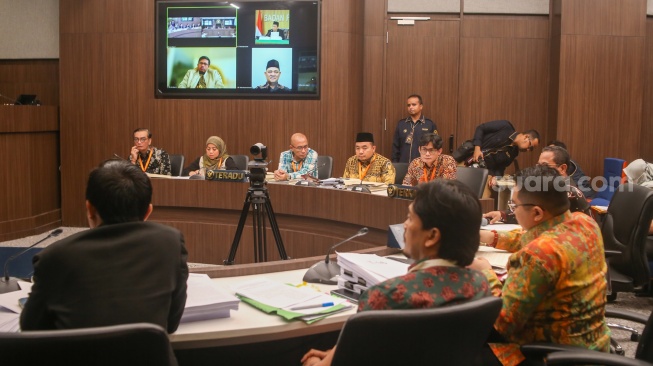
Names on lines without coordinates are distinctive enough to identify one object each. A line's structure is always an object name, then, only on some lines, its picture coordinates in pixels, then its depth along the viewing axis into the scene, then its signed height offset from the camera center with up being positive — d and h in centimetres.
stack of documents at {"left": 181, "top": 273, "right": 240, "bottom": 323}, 208 -53
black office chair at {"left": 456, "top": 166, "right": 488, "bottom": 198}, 504 -38
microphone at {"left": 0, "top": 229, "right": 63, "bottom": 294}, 239 -55
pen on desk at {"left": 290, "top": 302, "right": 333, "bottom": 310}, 219 -56
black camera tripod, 523 -65
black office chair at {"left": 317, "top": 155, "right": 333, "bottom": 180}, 650 -40
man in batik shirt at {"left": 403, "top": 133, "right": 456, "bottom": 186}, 554 -30
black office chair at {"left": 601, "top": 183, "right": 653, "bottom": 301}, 391 -62
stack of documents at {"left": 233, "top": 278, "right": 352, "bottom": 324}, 215 -56
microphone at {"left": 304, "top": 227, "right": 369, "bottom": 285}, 257 -54
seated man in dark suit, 169 -36
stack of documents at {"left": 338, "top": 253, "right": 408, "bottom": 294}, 238 -50
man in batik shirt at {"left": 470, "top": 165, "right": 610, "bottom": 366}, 210 -47
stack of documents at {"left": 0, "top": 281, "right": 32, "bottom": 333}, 200 -56
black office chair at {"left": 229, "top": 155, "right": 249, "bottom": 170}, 667 -36
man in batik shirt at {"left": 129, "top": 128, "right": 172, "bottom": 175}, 669 -34
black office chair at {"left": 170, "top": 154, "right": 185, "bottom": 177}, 669 -41
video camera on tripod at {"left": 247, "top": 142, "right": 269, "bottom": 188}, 521 -35
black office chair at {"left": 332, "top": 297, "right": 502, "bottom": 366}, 153 -46
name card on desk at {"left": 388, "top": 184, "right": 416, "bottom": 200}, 462 -44
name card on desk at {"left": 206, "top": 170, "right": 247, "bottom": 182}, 595 -45
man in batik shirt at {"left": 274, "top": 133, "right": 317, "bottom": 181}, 637 -34
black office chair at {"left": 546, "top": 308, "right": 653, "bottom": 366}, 192 -62
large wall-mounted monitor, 789 +80
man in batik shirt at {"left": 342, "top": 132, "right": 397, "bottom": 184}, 615 -35
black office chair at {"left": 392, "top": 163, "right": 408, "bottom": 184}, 626 -41
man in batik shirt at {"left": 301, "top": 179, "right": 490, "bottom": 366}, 170 -32
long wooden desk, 531 -77
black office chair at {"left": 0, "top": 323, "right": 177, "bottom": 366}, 135 -43
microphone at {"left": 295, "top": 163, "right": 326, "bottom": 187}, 586 -48
